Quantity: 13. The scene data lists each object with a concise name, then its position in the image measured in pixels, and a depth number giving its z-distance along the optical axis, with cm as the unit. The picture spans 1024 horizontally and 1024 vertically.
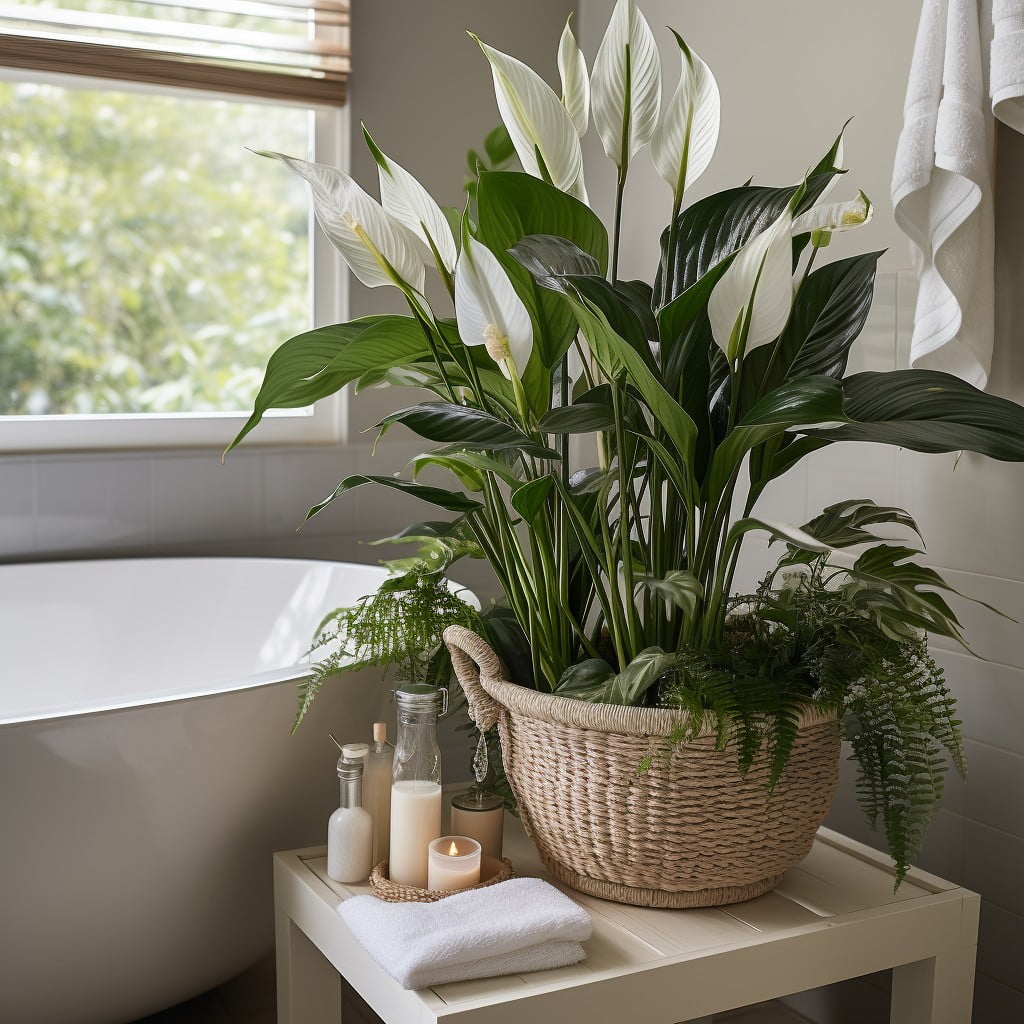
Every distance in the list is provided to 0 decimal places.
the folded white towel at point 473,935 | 119
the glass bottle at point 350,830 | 145
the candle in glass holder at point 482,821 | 148
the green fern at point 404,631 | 160
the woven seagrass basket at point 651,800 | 125
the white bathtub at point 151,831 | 152
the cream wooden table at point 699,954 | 120
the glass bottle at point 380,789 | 150
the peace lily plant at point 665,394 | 117
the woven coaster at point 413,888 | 137
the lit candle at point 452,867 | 137
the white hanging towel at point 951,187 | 164
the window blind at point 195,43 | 248
